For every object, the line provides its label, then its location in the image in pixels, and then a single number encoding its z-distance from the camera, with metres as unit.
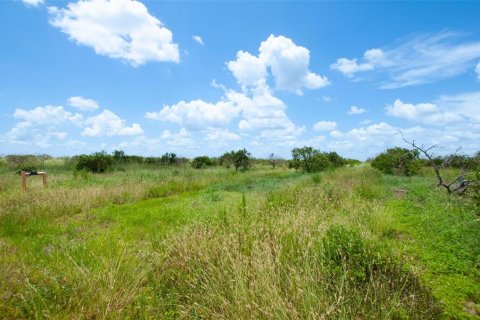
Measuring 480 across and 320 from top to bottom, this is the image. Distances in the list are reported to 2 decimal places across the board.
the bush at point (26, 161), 30.73
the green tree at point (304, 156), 30.39
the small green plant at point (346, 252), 4.25
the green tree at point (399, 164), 24.12
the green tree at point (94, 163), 29.14
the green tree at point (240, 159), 35.55
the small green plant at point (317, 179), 16.44
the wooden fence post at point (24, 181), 13.03
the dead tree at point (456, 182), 11.29
